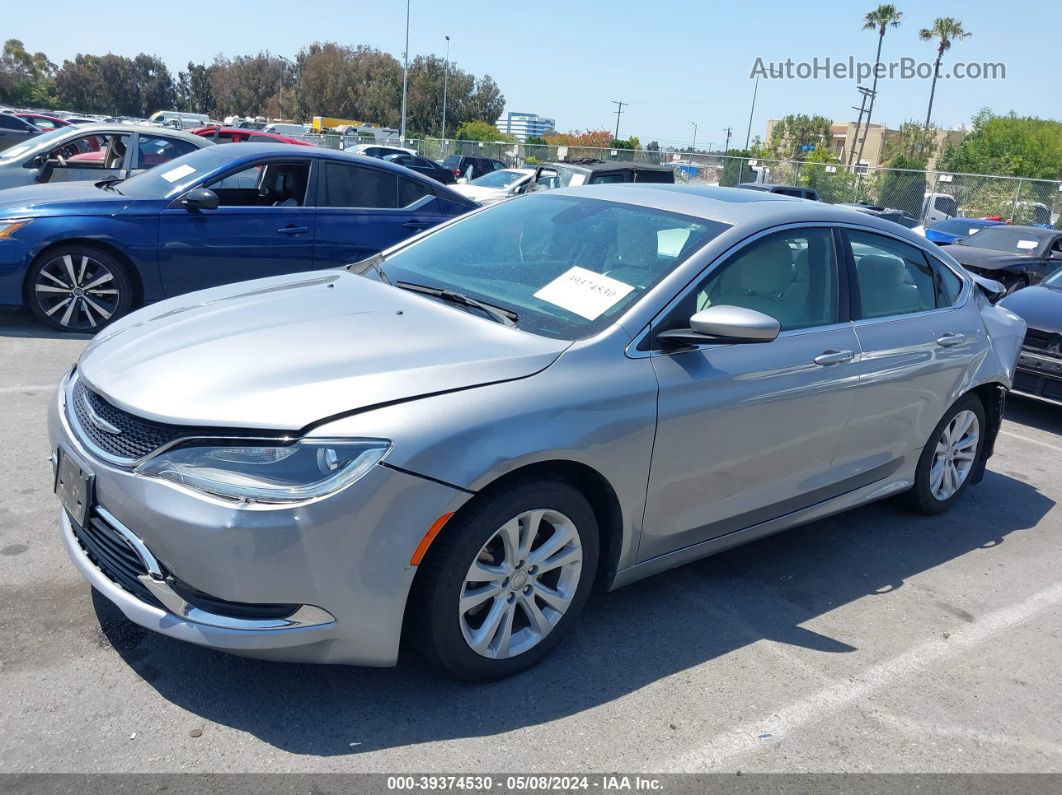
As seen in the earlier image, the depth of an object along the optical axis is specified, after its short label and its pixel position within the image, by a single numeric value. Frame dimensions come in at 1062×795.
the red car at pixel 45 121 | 24.70
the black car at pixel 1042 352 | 7.02
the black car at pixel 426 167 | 23.22
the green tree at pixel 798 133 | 76.88
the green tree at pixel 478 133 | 65.06
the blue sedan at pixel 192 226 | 6.71
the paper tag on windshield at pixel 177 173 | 7.18
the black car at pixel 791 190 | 18.91
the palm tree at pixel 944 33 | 55.94
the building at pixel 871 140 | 76.72
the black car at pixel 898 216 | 20.53
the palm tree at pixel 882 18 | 58.69
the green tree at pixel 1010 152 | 43.34
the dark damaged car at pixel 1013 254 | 12.20
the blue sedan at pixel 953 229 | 17.58
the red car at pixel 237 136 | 20.19
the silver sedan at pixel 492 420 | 2.47
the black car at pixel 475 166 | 28.58
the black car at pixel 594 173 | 14.41
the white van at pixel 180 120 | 35.50
